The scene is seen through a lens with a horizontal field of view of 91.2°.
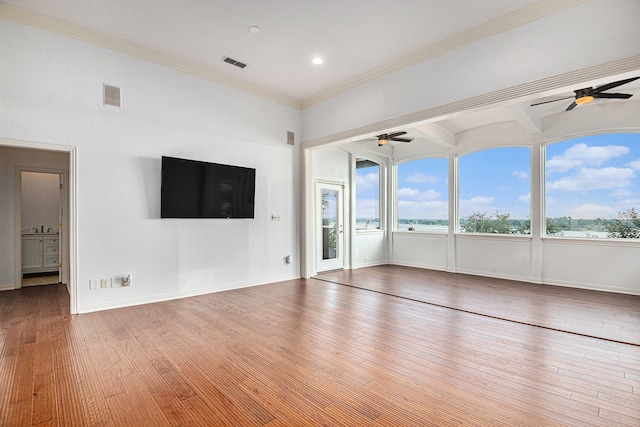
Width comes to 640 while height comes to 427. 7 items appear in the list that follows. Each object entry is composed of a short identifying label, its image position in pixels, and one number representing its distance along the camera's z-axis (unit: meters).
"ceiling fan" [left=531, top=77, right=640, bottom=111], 3.92
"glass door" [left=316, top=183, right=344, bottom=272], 7.22
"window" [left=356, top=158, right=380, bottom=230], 8.30
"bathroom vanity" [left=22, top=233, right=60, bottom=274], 6.65
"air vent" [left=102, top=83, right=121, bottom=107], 4.25
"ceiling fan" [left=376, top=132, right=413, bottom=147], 6.29
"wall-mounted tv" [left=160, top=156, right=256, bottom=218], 4.68
